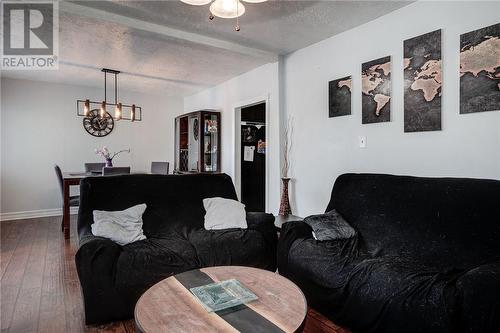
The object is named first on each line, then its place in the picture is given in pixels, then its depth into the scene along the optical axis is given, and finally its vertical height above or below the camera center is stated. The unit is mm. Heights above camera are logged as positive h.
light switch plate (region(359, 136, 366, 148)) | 2980 +241
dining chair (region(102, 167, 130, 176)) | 4164 -51
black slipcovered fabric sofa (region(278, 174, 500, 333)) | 1418 -593
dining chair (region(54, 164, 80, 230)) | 4191 -266
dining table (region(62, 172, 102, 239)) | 4082 -390
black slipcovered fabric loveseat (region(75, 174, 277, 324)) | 1935 -594
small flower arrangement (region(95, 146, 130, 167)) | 4650 +147
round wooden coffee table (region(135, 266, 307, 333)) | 1221 -642
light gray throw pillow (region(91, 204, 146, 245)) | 2234 -455
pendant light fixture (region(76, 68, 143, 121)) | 4410 +1116
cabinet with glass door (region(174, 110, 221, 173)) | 5281 +461
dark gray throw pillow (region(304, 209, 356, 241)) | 2328 -485
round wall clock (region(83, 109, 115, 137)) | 5645 +813
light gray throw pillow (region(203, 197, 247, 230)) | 2729 -446
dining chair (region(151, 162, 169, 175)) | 5324 -13
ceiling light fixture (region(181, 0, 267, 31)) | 2048 +1111
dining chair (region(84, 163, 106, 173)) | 5068 -9
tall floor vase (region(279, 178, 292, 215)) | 3782 -457
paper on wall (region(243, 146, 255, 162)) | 5062 +220
